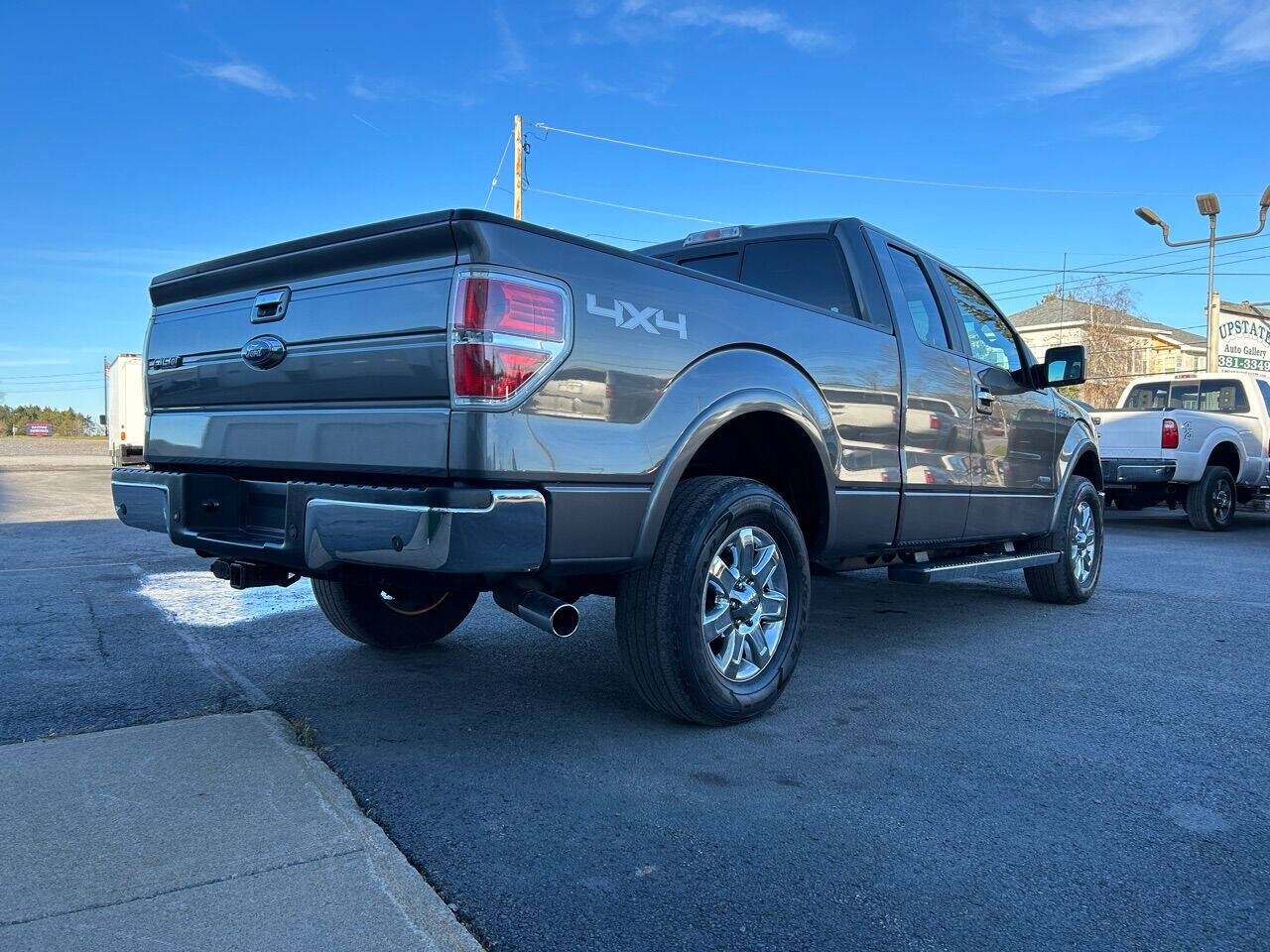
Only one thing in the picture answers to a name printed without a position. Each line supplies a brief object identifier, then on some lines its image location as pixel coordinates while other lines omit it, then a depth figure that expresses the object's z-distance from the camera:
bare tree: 38.28
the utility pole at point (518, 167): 28.25
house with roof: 38.47
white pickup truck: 11.41
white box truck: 22.20
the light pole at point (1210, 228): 23.72
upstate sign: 27.75
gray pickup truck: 2.69
